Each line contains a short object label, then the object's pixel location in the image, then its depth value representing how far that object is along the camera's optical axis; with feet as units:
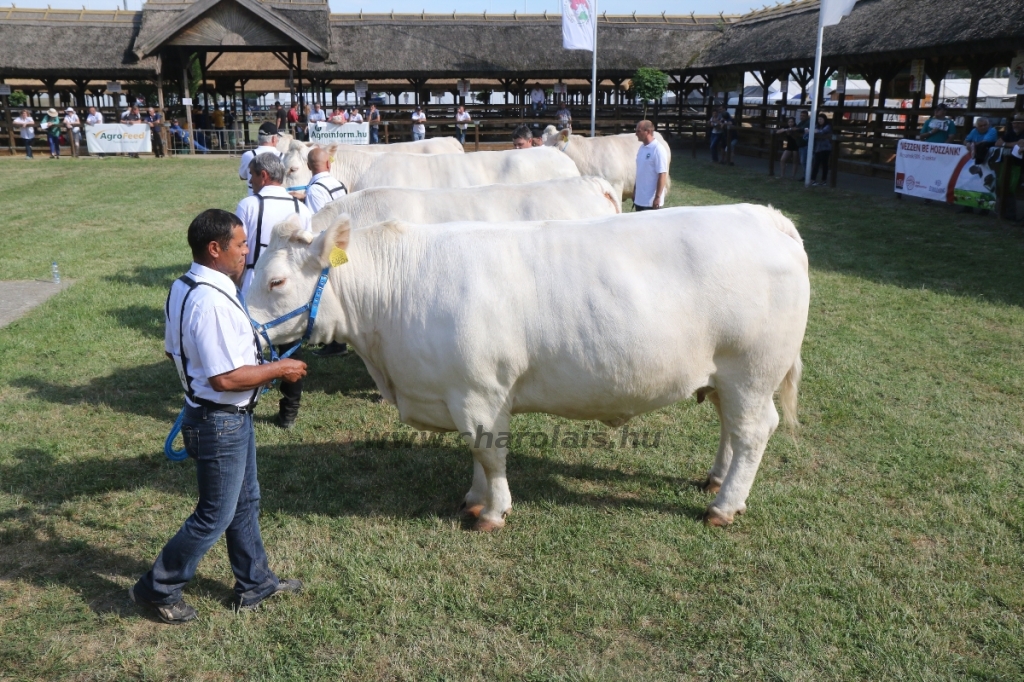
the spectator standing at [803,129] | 71.05
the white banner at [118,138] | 91.81
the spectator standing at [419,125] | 94.79
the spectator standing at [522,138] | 41.19
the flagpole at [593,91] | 80.86
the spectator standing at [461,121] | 99.04
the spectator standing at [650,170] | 34.63
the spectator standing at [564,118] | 76.08
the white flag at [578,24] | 83.10
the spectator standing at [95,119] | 92.96
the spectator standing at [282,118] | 98.62
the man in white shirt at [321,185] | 24.64
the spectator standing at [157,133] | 92.58
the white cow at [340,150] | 26.27
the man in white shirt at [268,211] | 19.70
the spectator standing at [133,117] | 93.45
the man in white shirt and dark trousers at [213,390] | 10.98
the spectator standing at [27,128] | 91.86
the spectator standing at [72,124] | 91.66
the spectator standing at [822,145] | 63.77
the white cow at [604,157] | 44.57
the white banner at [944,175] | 47.50
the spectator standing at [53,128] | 90.53
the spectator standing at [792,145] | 67.62
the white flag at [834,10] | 58.29
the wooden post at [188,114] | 95.24
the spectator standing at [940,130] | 56.13
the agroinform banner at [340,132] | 88.48
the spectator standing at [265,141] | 29.64
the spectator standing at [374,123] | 94.38
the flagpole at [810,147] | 61.91
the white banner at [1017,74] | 53.67
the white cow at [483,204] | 22.97
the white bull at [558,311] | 14.01
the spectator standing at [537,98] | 109.87
